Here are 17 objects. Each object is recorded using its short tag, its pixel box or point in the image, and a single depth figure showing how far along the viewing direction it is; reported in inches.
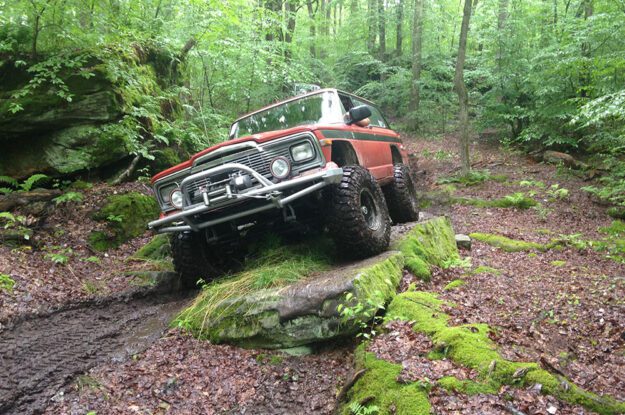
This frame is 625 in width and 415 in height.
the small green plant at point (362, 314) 134.8
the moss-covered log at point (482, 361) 95.3
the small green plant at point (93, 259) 240.4
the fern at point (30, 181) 265.3
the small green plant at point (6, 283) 187.2
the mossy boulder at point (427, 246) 189.3
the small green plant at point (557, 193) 391.5
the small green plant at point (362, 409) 102.5
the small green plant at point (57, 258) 226.0
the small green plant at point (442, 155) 568.5
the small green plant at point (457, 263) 212.8
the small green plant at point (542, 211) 357.1
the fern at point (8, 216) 232.8
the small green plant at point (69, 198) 265.3
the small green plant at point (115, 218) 274.5
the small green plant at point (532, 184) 425.4
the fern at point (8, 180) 270.7
